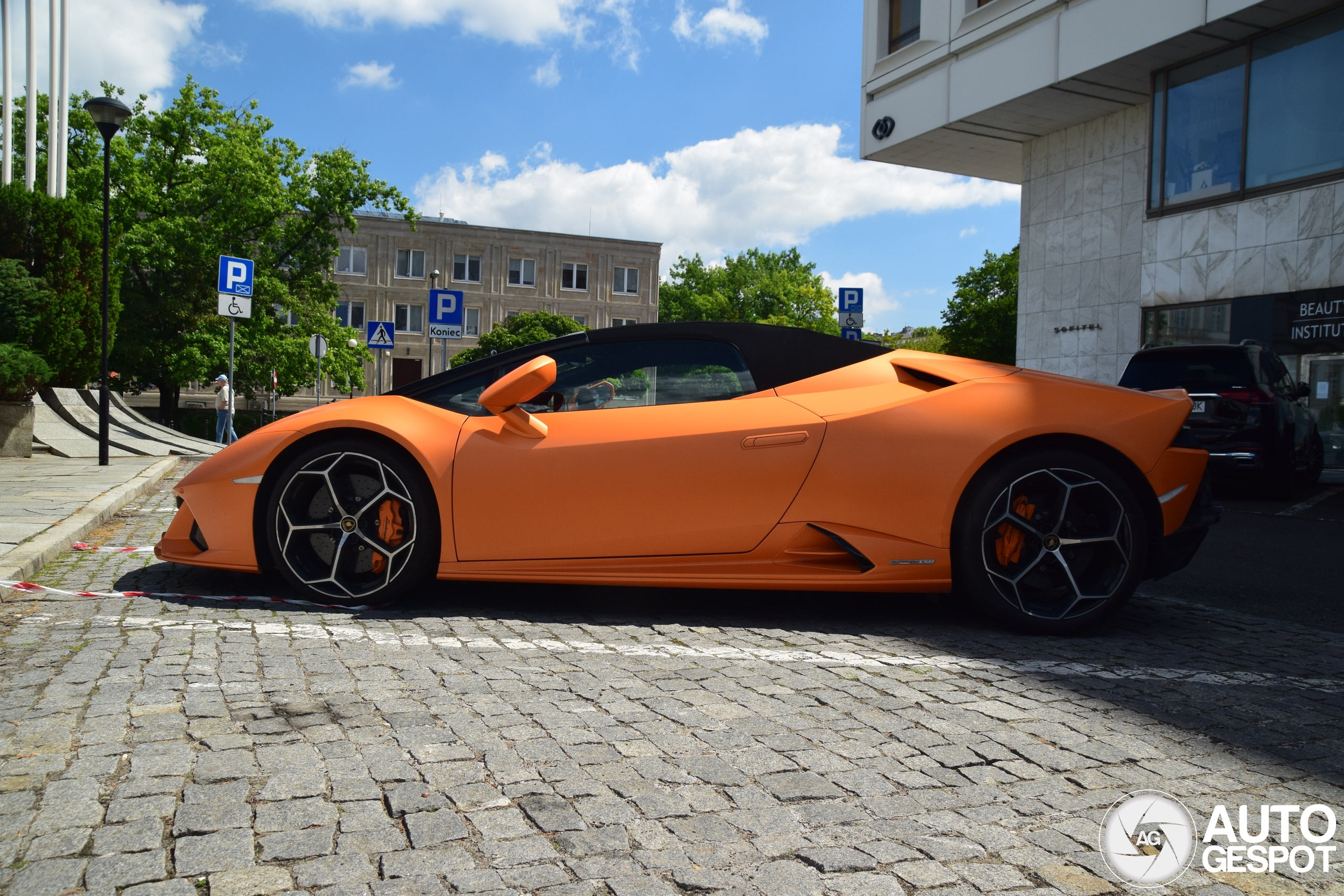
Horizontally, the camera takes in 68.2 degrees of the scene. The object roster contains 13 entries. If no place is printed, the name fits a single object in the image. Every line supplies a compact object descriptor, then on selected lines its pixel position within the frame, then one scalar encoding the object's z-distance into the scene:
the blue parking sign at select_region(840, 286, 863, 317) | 17.53
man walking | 20.72
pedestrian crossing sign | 19.94
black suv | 10.28
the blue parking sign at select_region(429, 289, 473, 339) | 16.72
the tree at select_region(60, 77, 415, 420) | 26.83
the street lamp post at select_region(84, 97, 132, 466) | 12.11
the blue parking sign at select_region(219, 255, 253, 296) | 14.02
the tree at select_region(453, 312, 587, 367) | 53.16
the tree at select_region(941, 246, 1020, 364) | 47.97
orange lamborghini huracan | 3.79
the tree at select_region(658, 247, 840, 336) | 65.00
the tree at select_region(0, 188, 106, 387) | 14.18
